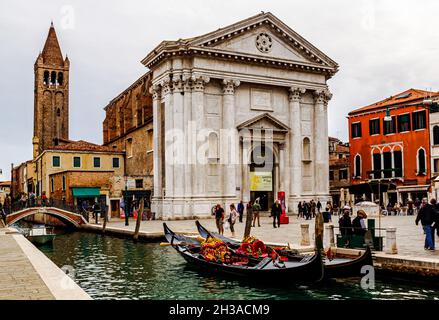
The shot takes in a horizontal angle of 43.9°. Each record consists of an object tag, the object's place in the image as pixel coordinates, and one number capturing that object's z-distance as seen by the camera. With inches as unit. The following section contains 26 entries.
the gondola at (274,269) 453.7
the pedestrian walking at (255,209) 989.2
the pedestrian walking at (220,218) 827.4
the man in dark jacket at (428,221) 521.0
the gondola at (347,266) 461.1
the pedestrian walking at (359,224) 543.5
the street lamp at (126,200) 1111.0
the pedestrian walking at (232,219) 815.3
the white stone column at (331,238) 573.9
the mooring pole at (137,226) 860.6
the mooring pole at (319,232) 449.1
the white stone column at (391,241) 500.0
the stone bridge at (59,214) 1202.4
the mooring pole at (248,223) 703.6
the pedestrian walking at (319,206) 1330.0
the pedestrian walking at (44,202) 1231.8
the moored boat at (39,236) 847.1
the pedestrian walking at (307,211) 1233.4
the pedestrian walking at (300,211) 1305.4
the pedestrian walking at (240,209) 1117.7
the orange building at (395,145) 1499.8
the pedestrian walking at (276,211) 960.0
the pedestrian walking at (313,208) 1255.5
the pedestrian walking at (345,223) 557.0
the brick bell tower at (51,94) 2578.7
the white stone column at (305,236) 619.2
